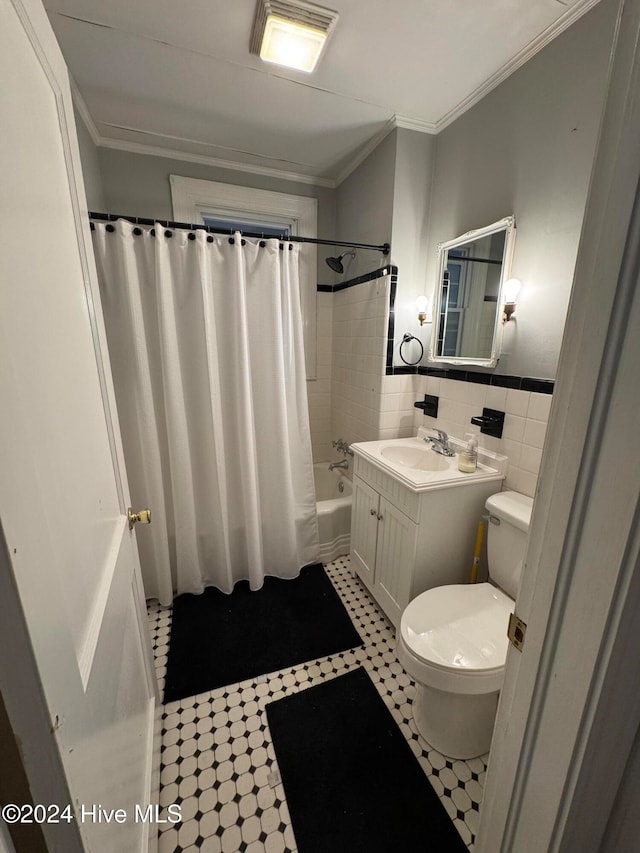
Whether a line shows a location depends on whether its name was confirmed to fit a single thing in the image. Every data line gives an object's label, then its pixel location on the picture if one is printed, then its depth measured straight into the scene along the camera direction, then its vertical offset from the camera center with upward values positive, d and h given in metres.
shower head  2.10 +0.45
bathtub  2.11 -1.18
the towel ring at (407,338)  1.93 +0.00
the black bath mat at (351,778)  0.97 -1.40
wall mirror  1.49 +0.21
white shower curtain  1.54 -0.31
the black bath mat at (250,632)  1.45 -1.41
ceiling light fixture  1.17 +1.11
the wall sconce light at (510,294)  1.41 +0.19
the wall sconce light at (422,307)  1.89 +0.17
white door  0.35 -0.22
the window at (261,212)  2.12 +0.83
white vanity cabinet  1.40 -0.84
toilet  1.02 -0.96
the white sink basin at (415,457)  1.72 -0.62
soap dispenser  1.48 -0.52
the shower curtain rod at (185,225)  1.48 +0.50
